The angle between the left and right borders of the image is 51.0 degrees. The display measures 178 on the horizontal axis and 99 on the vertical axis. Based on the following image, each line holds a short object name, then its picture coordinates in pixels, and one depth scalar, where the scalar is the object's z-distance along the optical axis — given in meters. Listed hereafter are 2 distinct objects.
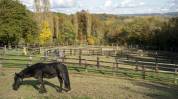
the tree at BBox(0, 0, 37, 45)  25.59
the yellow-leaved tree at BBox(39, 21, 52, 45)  37.99
